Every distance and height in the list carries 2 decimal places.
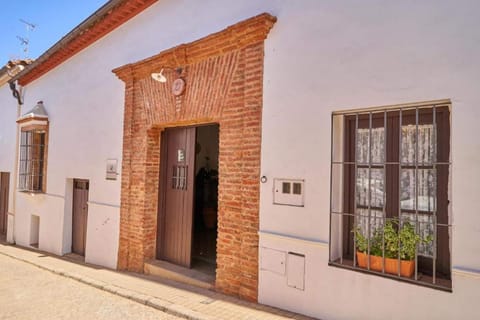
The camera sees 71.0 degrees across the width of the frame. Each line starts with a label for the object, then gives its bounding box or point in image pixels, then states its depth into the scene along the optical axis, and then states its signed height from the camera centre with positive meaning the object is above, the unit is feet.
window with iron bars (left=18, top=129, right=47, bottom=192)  31.76 +0.37
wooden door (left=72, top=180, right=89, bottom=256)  26.48 -3.88
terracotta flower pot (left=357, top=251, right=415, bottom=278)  10.57 -2.92
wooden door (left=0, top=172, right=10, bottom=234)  39.61 -4.13
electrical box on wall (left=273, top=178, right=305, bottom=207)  12.80 -0.75
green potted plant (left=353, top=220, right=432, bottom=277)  10.59 -2.37
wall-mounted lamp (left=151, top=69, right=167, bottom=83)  17.72 +4.89
